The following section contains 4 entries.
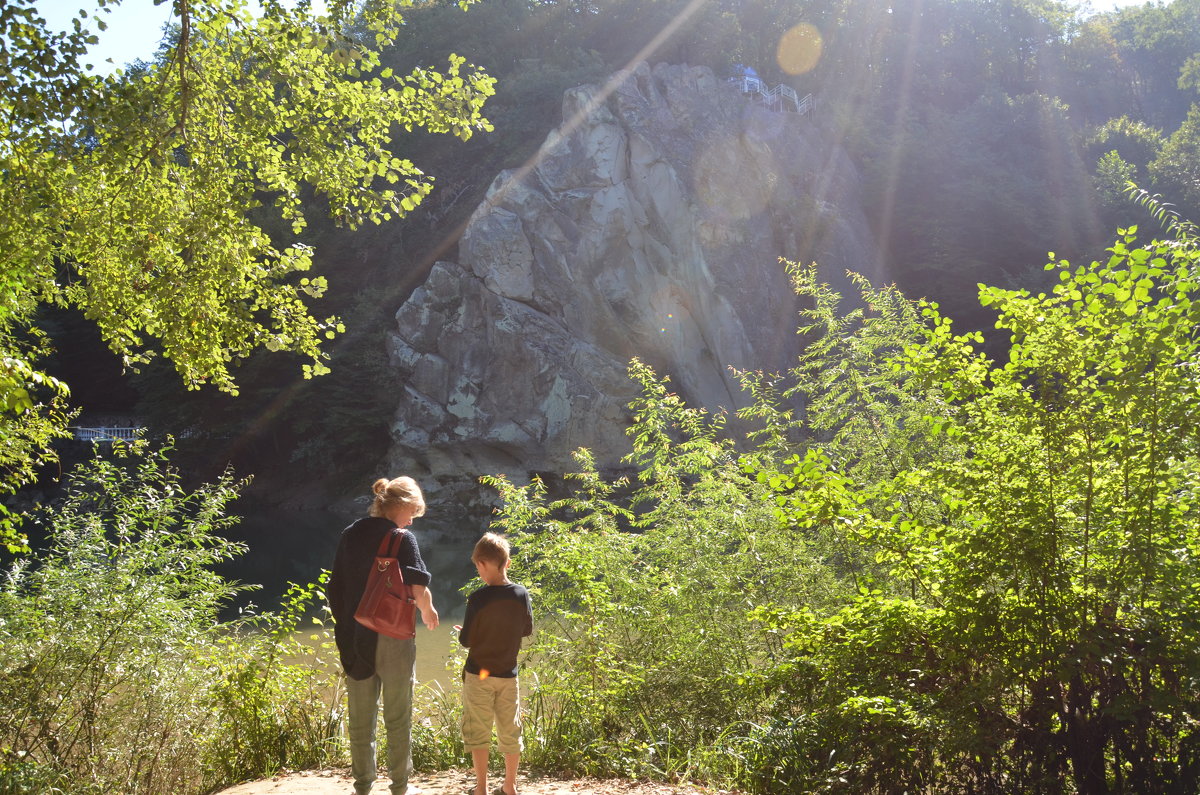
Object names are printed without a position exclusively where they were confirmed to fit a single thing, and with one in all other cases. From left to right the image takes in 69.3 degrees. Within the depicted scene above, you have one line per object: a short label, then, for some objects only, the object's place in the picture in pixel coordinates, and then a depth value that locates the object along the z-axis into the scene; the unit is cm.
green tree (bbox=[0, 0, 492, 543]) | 467
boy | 396
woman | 382
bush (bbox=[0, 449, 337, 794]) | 463
